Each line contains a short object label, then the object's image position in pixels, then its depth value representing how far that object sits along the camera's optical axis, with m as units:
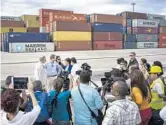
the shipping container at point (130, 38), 37.59
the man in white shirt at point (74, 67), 8.58
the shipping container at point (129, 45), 37.24
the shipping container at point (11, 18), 43.97
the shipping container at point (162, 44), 40.78
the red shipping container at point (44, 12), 39.06
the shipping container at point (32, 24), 40.68
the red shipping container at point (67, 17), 36.46
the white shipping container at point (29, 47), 29.08
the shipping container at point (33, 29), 40.12
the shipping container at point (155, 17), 44.51
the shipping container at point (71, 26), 32.01
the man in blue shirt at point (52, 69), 10.03
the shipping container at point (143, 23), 38.65
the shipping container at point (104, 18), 35.84
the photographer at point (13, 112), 3.10
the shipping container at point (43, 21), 39.08
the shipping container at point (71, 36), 31.89
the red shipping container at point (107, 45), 34.75
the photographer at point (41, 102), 4.39
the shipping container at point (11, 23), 37.16
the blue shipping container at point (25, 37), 29.41
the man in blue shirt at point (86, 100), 4.41
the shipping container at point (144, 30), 38.44
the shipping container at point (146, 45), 38.05
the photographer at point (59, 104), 4.66
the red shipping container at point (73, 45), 31.91
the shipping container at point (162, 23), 41.09
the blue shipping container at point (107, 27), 34.80
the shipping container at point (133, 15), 40.08
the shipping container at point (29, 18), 42.12
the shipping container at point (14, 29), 36.77
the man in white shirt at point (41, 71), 9.55
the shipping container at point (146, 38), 38.34
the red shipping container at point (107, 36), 34.62
